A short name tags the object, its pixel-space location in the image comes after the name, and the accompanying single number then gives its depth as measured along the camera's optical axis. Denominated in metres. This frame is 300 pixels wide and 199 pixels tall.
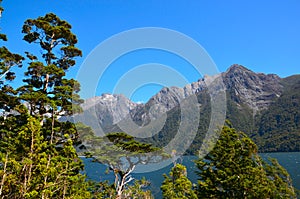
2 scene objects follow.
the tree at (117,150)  17.61
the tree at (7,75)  14.27
